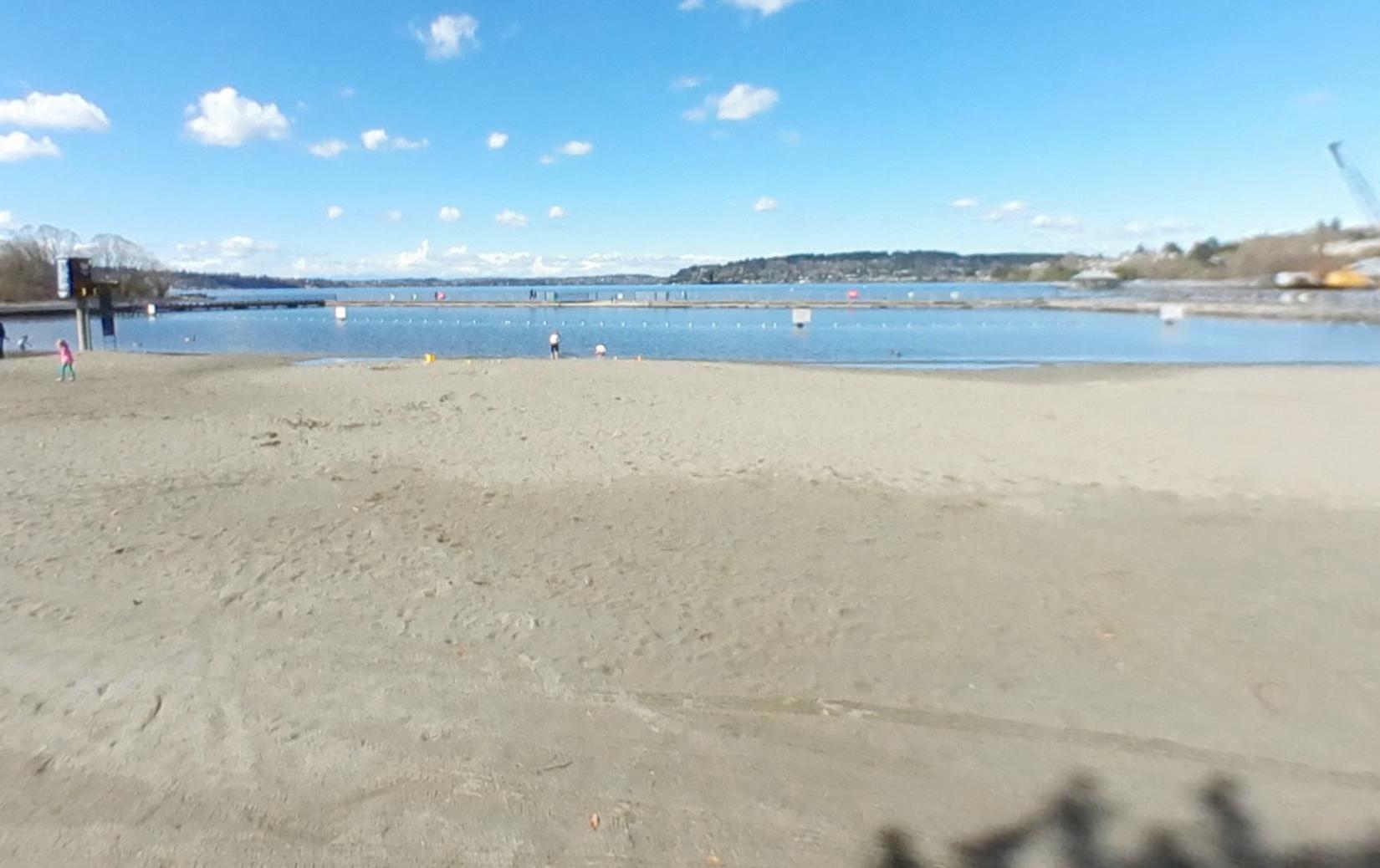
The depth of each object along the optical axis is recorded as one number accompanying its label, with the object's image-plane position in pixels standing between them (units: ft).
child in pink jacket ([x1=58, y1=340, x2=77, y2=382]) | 65.72
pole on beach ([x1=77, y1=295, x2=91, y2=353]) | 102.18
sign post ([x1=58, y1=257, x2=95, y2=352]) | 97.76
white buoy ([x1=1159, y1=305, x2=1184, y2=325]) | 165.58
